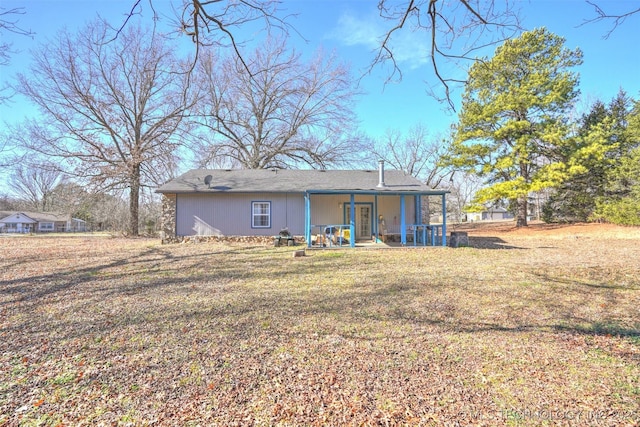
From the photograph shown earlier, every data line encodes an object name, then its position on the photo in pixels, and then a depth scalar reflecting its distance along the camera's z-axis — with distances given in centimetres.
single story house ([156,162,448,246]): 1419
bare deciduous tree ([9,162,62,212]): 4899
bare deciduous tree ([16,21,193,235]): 1827
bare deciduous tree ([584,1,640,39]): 339
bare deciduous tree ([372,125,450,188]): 3144
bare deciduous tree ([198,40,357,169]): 2194
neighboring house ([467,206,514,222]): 5980
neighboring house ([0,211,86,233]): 4531
